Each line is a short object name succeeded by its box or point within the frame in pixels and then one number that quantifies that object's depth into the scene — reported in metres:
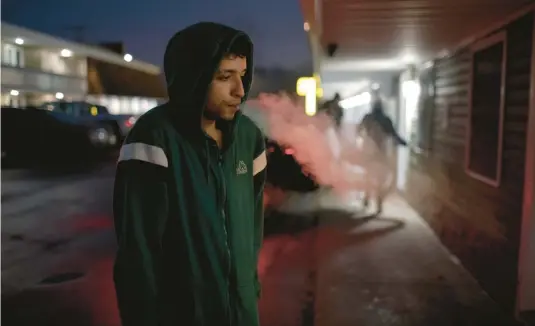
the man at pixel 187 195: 2.02
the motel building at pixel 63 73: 24.08
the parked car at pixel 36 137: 19.02
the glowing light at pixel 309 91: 15.05
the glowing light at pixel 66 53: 28.58
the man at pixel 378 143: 10.44
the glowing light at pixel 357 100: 17.19
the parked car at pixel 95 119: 21.38
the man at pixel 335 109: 13.86
